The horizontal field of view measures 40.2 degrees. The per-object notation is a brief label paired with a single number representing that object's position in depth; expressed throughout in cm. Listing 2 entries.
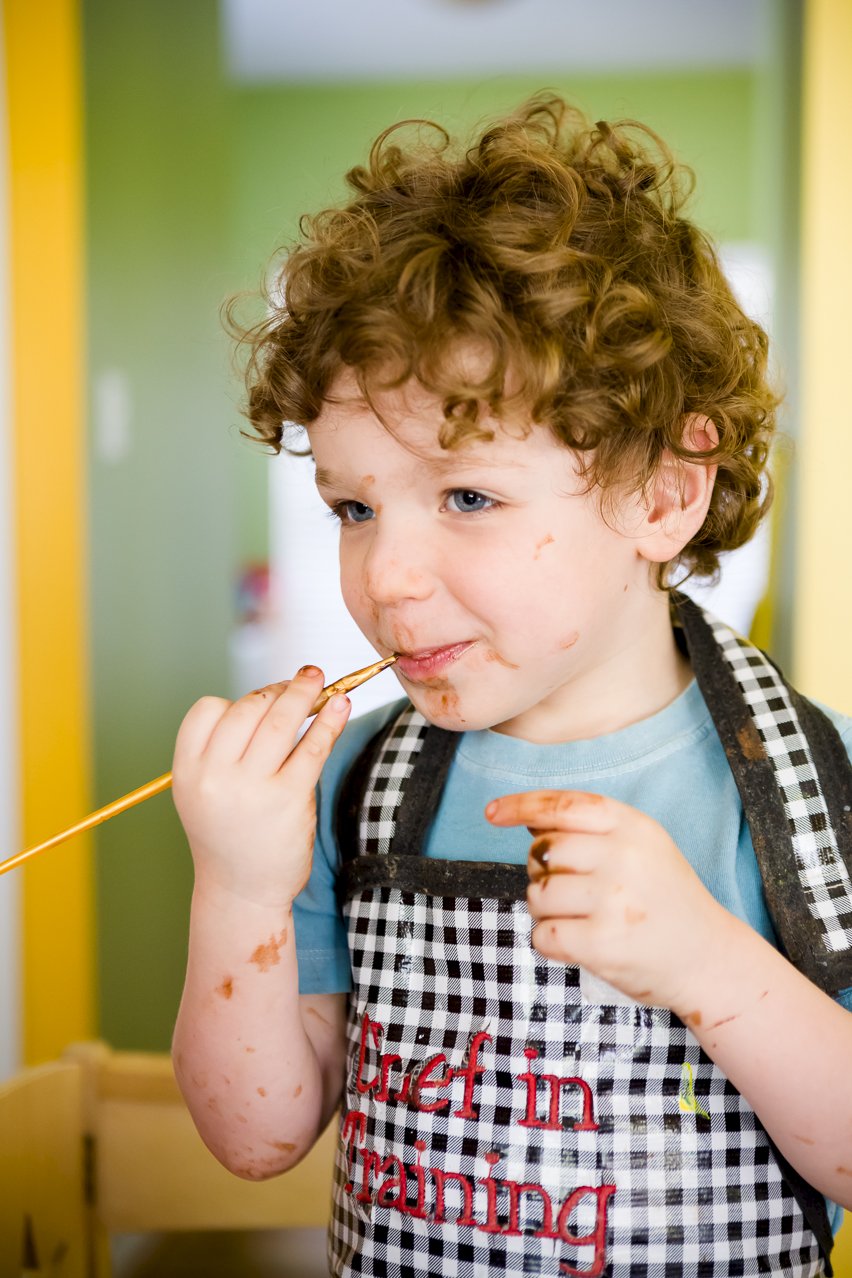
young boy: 56
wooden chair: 83
